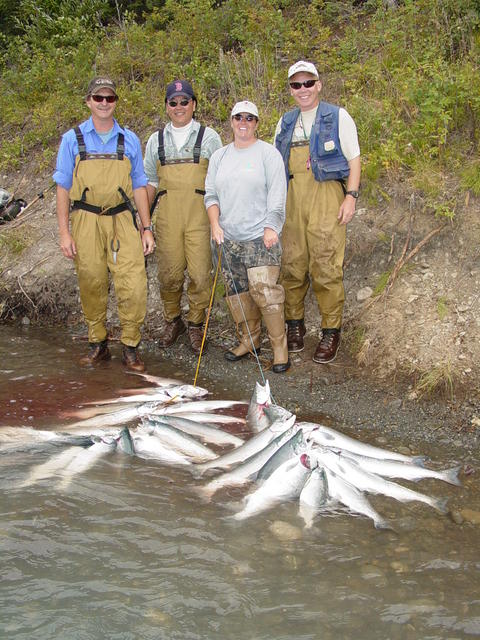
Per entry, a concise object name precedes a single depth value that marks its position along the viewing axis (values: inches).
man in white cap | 236.2
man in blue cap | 258.4
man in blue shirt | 244.8
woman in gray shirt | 236.1
